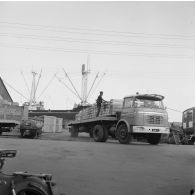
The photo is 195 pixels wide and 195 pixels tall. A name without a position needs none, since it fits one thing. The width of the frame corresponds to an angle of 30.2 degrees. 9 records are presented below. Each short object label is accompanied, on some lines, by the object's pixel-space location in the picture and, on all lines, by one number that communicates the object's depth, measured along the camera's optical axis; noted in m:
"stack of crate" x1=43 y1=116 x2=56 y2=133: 32.34
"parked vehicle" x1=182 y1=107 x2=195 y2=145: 24.72
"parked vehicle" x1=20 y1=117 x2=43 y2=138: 23.56
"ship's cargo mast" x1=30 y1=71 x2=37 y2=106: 86.67
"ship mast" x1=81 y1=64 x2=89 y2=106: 78.46
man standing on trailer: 20.37
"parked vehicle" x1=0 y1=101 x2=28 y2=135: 24.09
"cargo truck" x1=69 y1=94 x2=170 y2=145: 17.19
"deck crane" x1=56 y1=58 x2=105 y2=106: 78.50
